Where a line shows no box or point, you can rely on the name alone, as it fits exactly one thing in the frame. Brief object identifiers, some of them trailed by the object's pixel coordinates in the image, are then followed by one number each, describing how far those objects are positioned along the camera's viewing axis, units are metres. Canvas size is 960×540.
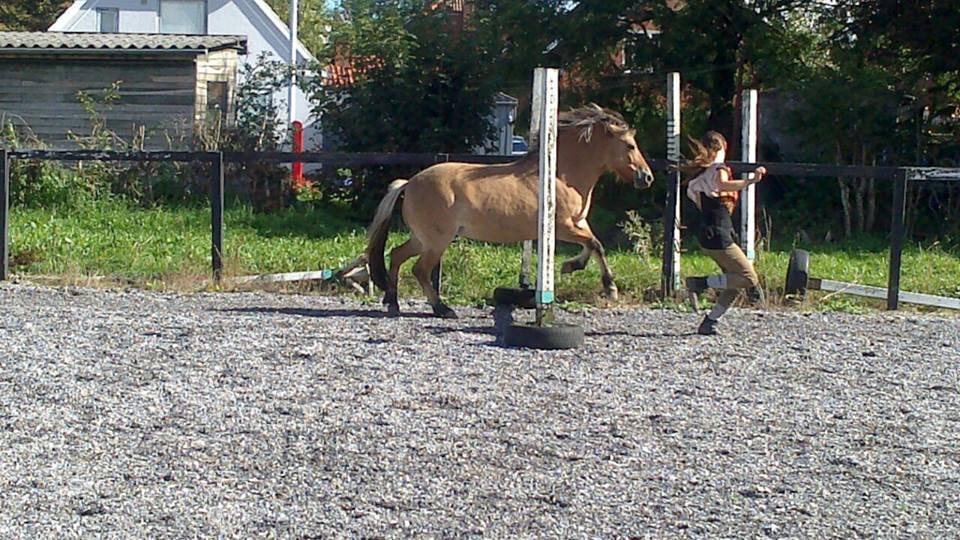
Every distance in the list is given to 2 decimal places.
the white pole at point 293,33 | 35.70
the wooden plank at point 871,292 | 12.36
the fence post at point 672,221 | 12.41
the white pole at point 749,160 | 12.51
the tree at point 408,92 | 21.72
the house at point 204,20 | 41.34
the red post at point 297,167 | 22.06
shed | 23.50
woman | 10.05
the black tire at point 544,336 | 9.27
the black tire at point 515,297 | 11.44
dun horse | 11.02
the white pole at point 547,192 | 9.43
